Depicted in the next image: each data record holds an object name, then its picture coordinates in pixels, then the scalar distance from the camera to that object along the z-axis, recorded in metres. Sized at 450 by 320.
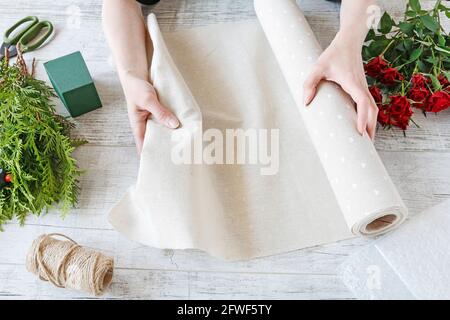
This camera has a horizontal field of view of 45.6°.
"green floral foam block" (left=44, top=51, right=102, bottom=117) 1.40
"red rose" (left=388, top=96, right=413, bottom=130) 1.32
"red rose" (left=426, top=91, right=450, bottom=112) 1.34
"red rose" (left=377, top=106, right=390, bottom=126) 1.36
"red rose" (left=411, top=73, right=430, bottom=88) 1.37
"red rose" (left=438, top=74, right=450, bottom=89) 1.40
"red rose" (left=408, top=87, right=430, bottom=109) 1.37
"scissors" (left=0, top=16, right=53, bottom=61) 1.59
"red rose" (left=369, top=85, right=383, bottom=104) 1.38
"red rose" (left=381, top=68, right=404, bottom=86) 1.38
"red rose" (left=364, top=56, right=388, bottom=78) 1.39
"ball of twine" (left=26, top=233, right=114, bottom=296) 1.15
